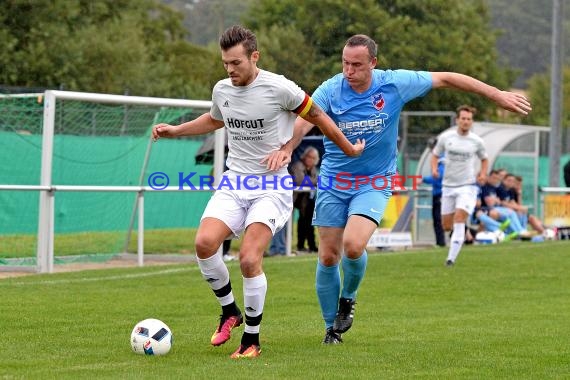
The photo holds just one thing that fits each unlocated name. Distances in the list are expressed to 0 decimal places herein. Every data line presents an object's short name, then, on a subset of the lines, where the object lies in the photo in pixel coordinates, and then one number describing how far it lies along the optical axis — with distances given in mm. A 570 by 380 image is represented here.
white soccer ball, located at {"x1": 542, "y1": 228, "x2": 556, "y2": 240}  25662
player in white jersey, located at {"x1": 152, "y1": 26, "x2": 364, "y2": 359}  8133
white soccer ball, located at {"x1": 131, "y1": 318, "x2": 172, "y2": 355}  8156
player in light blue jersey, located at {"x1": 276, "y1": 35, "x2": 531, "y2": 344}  8914
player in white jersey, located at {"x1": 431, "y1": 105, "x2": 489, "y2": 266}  17078
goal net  16281
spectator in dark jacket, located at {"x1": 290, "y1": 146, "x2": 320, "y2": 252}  19938
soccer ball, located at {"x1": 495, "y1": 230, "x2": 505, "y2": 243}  24078
